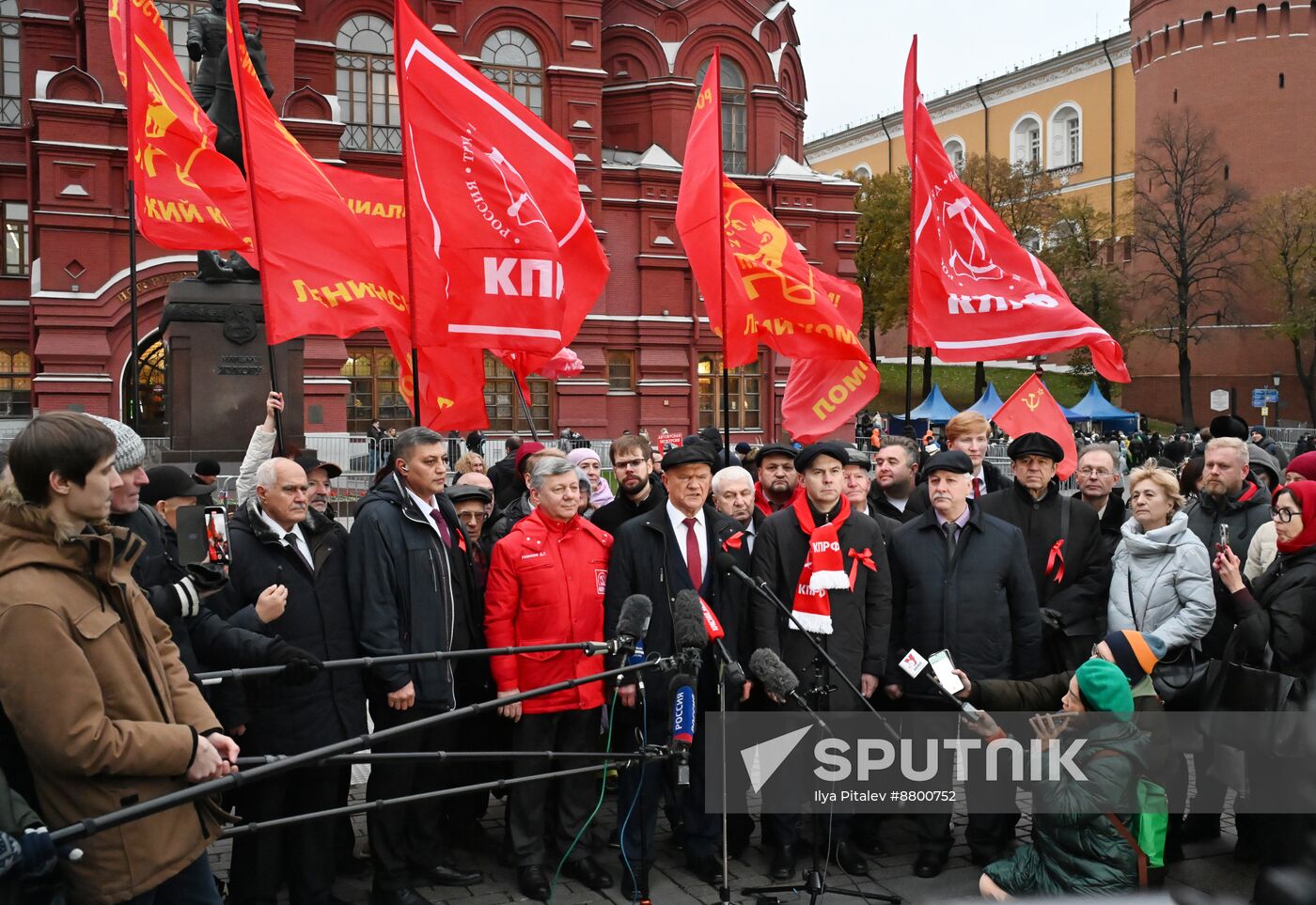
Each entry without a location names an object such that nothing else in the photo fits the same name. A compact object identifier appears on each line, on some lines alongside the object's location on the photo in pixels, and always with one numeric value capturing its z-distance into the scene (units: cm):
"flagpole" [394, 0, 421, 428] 657
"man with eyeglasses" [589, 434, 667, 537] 670
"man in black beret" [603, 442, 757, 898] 544
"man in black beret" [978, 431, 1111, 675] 597
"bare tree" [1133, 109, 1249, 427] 4703
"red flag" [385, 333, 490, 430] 793
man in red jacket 541
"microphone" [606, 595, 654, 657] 422
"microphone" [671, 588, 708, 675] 414
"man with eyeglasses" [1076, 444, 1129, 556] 667
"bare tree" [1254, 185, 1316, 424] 4475
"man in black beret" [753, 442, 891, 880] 555
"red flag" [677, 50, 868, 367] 823
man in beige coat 281
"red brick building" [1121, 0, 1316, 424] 4762
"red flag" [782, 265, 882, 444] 905
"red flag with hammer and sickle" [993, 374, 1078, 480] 918
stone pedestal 1177
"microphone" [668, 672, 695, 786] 418
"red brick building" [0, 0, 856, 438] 2578
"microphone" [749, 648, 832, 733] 443
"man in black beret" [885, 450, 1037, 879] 561
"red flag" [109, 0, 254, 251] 859
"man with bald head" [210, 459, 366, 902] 487
